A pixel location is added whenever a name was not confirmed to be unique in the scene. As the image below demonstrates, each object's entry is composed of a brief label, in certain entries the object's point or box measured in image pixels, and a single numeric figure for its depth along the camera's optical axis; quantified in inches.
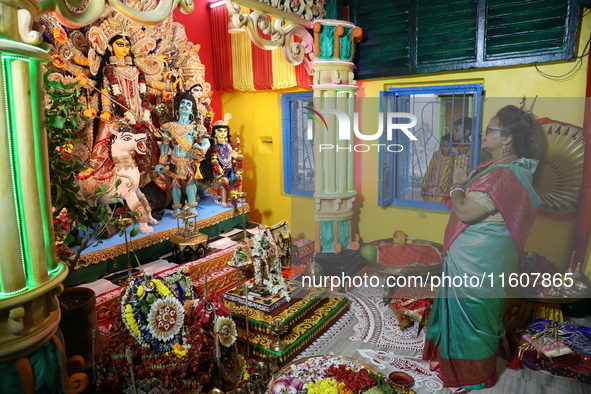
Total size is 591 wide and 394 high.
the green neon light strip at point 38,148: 83.8
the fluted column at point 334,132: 187.8
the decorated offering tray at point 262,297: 151.6
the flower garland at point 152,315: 111.0
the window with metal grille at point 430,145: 142.9
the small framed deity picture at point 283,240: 178.7
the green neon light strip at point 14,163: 79.0
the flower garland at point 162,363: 108.3
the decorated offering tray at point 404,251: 161.0
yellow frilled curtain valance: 235.6
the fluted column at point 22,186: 79.0
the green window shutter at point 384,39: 190.7
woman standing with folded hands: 110.3
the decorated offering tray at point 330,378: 112.0
